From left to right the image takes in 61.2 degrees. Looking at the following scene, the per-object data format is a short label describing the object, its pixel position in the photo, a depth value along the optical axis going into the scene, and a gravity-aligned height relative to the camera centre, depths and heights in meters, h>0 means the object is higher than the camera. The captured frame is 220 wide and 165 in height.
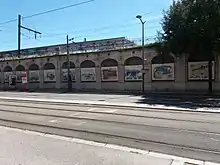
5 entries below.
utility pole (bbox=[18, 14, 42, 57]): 26.09 +7.23
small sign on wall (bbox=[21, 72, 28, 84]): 27.44 +0.19
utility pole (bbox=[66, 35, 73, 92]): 26.11 +0.30
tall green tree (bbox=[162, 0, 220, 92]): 16.74 +4.87
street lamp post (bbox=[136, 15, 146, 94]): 21.33 +6.59
